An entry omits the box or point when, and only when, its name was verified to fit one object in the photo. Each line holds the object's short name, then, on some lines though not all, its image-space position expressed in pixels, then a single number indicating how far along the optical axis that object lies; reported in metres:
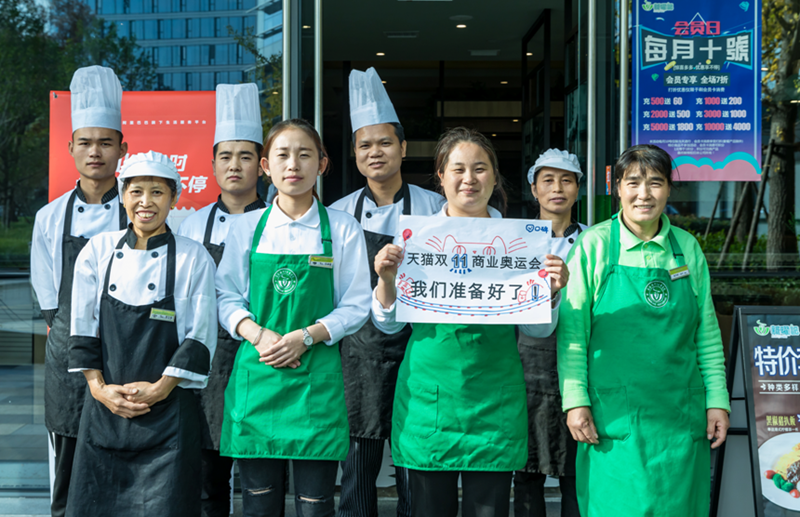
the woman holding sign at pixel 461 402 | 2.14
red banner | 3.38
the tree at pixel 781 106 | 3.62
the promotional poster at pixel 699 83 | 3.53
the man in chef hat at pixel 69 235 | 2.66
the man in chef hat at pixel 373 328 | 2.75
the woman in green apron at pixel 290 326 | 2.18
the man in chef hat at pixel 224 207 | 2.71
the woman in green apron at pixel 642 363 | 2.16
